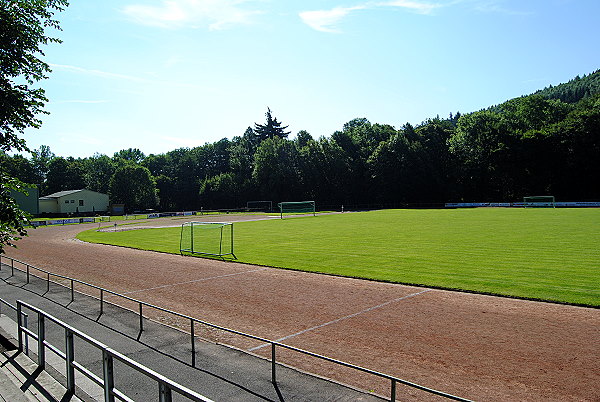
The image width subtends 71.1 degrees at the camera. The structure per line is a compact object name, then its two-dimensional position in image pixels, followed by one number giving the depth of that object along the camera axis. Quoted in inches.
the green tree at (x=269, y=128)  4913.9
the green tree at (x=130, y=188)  3956.7
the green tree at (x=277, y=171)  3784.5
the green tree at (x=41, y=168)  4924.2
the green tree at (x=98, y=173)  4574.3
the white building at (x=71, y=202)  3563.0
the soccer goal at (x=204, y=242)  1098.7
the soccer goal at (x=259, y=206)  3710.6
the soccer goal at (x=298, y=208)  3132.1
